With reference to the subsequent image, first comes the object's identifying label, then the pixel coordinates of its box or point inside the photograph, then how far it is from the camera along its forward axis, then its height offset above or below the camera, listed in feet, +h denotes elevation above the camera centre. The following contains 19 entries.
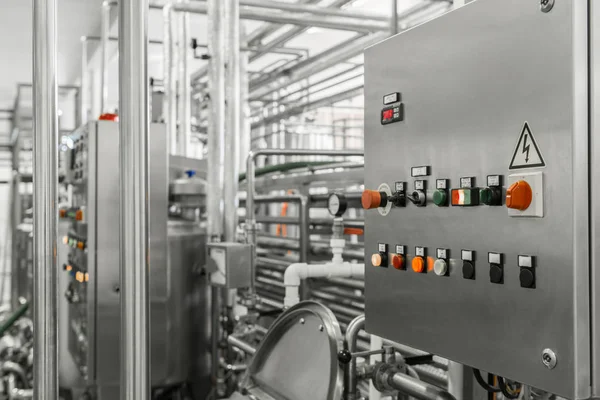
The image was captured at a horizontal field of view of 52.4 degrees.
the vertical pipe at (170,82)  13.61 +2.66
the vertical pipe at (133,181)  2.59 +0.07
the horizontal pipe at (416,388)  4.48 -1.48
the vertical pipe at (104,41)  14.03 +3.62
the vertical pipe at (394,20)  6.45 +1.88
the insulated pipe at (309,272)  8.04 -1.02
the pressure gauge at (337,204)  7.53 -0.10
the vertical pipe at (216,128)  8.92 +1.01
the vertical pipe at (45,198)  2.87 -0.01
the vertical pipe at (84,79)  16.93 +3.35
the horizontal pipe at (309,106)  16.87 +2.80
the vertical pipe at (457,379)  4.79 -1.44
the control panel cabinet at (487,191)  3.13 +0.03
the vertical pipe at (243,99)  14.87 +2.39
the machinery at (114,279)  8.92 -1.27
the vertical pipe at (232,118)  8.95 +1.17
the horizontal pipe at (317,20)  10.02 +2.99
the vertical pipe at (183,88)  13.60 +2.51
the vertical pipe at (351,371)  5.10 -1.47
